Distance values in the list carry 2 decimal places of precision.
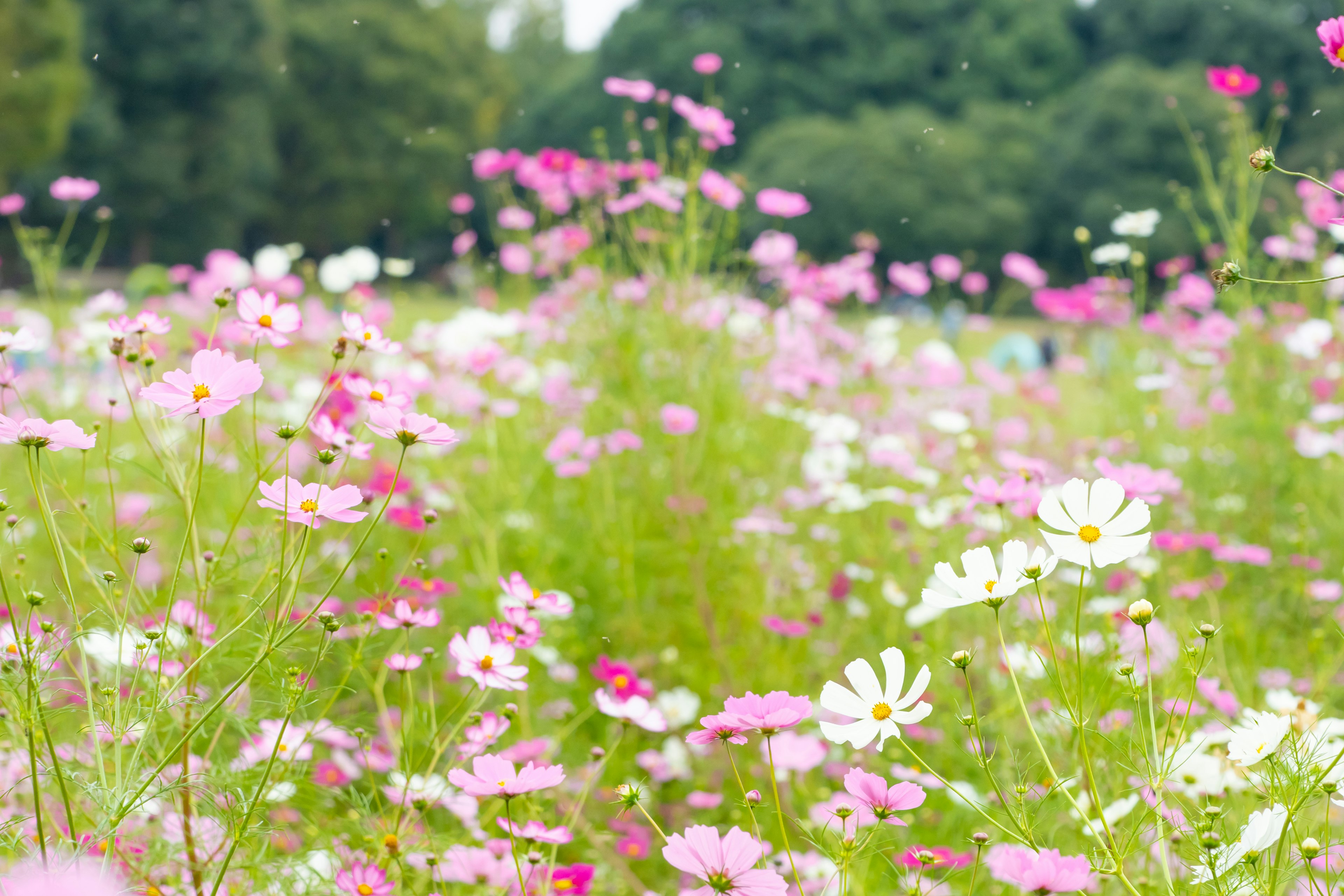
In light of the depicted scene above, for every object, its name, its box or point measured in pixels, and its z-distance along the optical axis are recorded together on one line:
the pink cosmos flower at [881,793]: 2.07
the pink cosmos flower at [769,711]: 2.05
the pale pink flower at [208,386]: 2.08
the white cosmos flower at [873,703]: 2.07
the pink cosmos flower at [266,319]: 2.29
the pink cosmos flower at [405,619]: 2.24
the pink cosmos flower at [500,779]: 2.10
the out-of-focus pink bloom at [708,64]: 3.92
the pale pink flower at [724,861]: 2.02
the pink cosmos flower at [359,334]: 2.27
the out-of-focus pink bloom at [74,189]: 3.59
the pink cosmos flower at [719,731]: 2.06
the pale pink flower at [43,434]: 2.06
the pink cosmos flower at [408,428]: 2.10
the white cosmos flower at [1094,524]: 2.09
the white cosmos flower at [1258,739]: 2.09
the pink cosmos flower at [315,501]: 2.09
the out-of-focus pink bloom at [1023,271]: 5.95
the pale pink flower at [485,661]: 2.21
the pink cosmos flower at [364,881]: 2.17
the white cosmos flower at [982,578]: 2.09
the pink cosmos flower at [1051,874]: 2.05
